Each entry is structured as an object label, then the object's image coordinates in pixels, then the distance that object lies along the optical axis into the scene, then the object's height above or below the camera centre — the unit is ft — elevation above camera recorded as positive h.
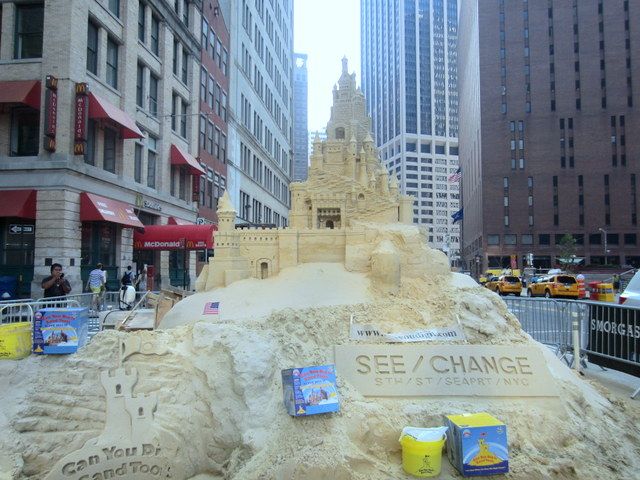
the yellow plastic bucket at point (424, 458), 20.04 -8.75
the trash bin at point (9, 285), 59.88 -3.58
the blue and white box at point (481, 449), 19.81 -8.27
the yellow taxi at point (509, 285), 104.06 -6.21
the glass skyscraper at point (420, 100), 420.36 +163.55
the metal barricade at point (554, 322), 36.01 -5.44
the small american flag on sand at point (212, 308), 33.99 -3.76
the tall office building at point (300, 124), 370.32 +107.30
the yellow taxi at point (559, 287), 91.71 -5.92
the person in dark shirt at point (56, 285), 42.75 -2.64
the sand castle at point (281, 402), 21.34 -7.43
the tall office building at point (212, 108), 111.04 +37.81
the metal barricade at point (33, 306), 32.48 -4.07
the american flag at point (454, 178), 205.26 +35.76
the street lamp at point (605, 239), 203.92 +8.03
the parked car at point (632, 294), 34.78 -2.85
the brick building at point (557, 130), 211.20 +60.26
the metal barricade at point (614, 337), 29.50 -5.40
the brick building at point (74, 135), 61.46 +18.07
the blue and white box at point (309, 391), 21.43 -6.29
